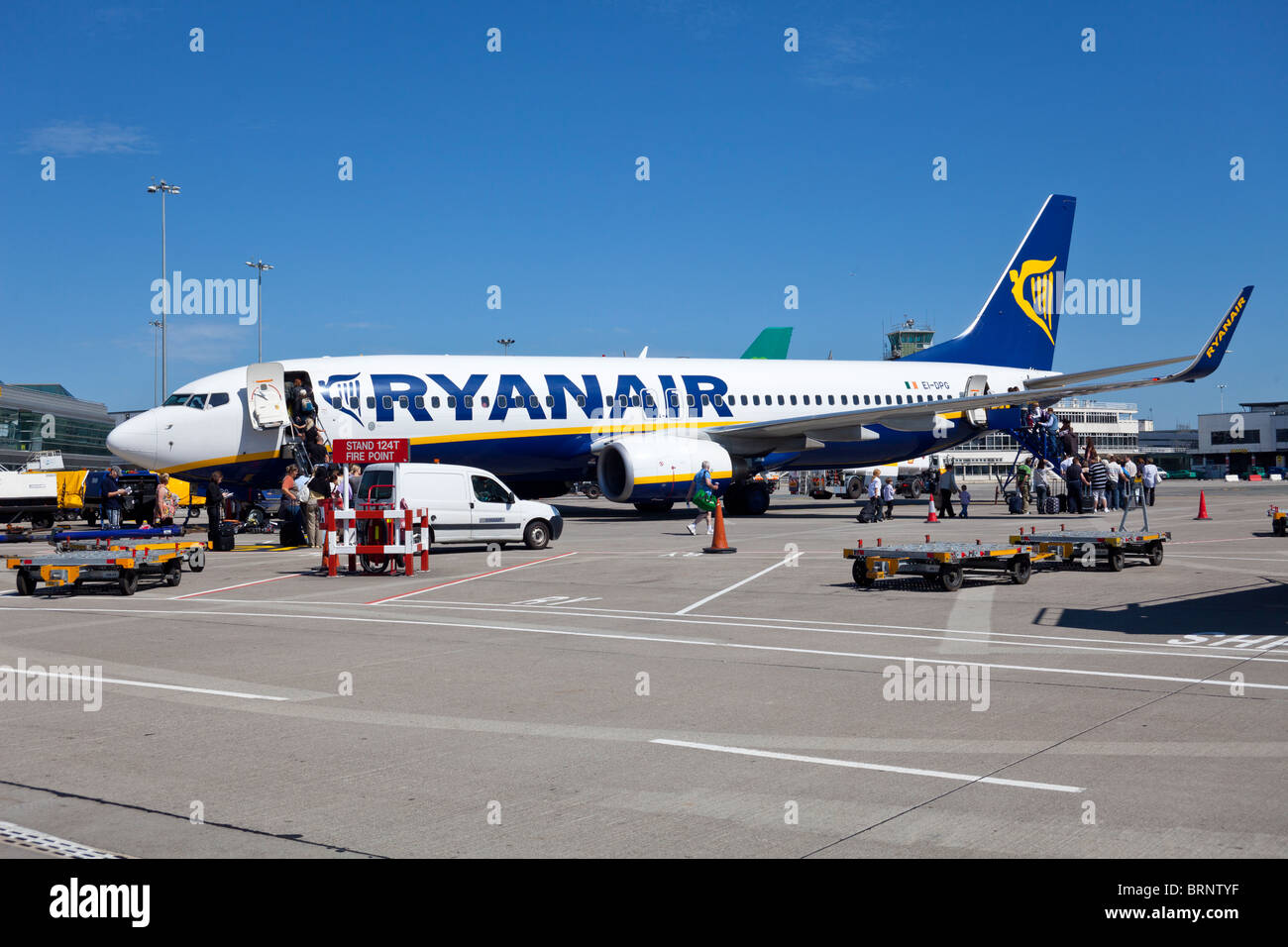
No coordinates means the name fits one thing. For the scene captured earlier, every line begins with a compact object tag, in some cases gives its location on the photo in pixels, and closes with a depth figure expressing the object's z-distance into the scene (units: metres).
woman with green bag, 26.00
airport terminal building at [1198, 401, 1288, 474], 137.88
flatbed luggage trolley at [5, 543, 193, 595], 16.33
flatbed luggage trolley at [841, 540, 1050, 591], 15.72
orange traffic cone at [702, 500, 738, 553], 22.23
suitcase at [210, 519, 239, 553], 25.28
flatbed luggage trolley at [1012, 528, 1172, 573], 17.66
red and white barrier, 18.91
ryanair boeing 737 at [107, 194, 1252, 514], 27.22
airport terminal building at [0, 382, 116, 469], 99.12
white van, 23.23
